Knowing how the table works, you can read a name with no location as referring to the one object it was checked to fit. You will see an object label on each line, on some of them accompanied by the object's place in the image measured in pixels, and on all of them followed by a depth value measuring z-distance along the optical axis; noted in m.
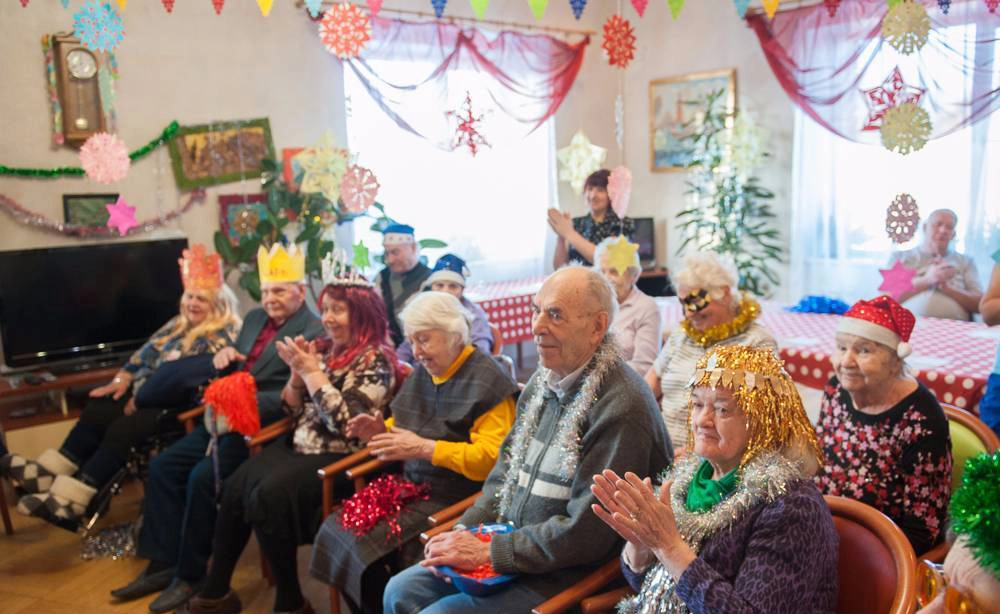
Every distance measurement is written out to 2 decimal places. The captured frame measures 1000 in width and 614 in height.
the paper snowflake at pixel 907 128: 3.39
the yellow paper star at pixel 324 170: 5.03
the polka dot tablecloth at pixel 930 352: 3.02
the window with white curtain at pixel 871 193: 5.32
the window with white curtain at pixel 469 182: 5.95
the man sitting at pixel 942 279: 4.52
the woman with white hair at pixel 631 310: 3.37
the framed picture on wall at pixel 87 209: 4.72
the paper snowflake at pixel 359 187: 4.75
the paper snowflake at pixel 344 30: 4.36
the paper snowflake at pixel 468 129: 5.97
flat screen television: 4.36
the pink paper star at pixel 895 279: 3.92
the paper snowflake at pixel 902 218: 3.46
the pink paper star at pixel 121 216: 4.70
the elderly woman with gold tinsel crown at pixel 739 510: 1.52
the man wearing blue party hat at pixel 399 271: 4.32
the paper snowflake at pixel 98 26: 3.95
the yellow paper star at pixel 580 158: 6.64
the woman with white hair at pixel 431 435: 2.58
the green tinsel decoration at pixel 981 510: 1.20
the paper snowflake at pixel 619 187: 4.74
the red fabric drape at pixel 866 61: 5.04
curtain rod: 5.78
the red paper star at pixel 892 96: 4.19
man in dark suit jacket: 3.22
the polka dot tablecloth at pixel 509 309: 5.50
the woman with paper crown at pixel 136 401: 3.55
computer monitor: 6.89
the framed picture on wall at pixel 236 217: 5.30
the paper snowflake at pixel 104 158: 4.52
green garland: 4.57
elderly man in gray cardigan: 2.03
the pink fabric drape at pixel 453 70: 5.77
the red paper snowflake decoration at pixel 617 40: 4.25
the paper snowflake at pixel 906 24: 3.41
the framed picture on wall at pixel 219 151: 5.12
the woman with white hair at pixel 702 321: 2.85
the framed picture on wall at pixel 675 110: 6.64
